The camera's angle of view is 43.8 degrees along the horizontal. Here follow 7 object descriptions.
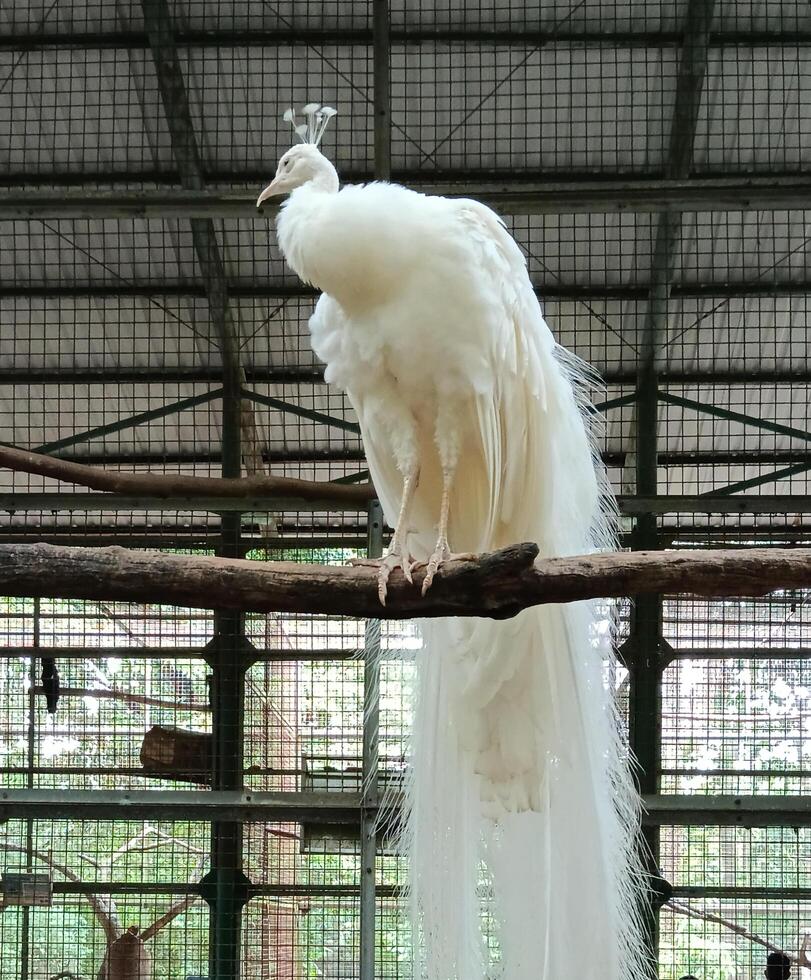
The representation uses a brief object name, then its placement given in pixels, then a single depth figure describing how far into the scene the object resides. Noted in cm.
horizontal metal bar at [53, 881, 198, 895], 601
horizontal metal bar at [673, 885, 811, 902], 547
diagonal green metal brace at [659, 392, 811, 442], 591
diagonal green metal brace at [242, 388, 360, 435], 564
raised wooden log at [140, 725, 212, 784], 605
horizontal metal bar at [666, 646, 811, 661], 564
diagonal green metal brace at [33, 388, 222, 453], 582
